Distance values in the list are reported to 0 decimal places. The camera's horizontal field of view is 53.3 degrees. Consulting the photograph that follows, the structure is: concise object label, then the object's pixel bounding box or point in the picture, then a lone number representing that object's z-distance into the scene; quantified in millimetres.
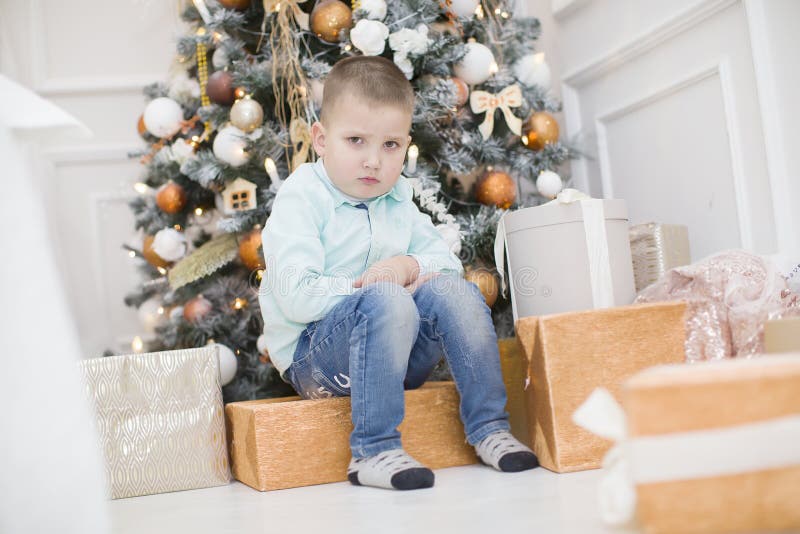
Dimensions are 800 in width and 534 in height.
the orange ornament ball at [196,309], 1729
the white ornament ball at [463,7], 1757
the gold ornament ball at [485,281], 1614
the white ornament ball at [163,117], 1813
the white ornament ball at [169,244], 1799
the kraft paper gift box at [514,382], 1357
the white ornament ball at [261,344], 1665
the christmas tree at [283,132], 1638
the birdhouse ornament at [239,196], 1680
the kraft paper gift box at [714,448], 618
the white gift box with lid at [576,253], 1282
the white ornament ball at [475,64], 1686
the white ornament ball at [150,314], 1981
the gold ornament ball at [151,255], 1854
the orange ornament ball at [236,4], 1758
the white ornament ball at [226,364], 1642
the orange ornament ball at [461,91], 1671
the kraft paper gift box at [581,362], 1104
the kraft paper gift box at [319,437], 1218
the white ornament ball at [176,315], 1824
